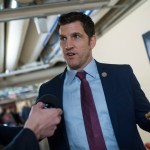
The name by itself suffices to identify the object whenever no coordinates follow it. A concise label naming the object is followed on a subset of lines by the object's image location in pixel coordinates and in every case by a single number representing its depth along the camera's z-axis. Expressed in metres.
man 1.54
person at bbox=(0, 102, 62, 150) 0.78
